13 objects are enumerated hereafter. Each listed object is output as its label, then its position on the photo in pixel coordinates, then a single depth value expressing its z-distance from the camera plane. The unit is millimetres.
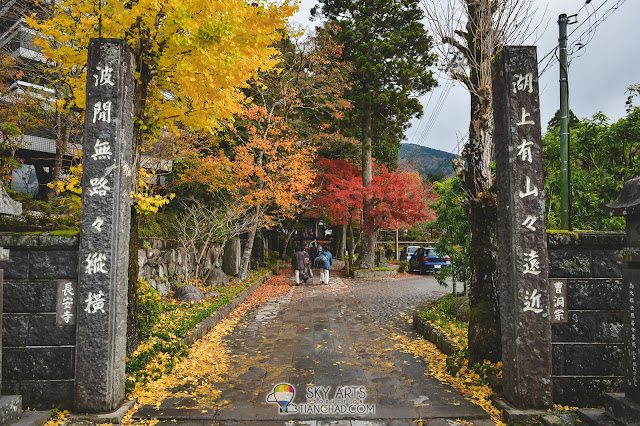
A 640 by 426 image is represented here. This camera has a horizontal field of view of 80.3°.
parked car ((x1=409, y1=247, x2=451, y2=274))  21297
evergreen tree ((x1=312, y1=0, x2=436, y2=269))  18438
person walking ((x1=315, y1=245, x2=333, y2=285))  16781
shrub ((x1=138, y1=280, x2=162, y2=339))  6348
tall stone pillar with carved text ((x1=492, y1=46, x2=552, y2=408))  4445
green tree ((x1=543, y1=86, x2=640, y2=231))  7387
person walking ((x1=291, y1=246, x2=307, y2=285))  16469
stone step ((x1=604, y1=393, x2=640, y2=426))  3684
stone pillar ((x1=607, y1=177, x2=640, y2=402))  3775
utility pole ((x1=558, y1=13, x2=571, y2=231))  7105
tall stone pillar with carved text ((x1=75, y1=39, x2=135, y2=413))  4441
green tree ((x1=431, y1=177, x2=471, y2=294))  9641
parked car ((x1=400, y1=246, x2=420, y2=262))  27641
